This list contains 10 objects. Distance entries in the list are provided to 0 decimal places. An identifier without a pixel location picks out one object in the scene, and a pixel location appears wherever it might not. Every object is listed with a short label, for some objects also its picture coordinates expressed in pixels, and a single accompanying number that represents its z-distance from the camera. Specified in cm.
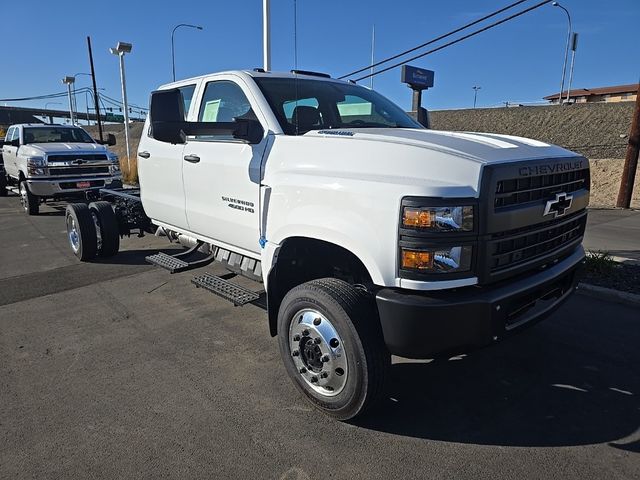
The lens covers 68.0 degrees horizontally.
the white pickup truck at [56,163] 1030
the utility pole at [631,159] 1076
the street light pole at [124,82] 1591
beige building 6719
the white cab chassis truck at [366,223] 241
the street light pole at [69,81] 2639
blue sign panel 1584
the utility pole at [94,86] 2309
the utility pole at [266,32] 952
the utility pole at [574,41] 3291
